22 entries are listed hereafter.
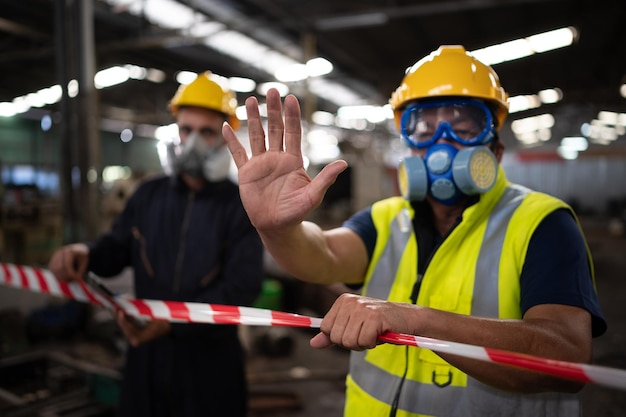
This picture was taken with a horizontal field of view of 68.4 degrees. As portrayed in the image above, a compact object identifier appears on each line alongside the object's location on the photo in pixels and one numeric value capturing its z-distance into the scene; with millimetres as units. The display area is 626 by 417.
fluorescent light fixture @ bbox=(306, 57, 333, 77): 11537
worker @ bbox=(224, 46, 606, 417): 1257
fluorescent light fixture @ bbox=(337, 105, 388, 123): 17234
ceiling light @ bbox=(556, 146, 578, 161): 19122
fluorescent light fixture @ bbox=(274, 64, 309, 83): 11497
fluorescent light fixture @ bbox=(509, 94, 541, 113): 15791
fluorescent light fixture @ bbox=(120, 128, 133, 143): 23384
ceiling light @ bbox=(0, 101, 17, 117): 8045
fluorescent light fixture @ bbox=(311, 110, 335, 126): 18392
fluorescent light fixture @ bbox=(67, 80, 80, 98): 5316
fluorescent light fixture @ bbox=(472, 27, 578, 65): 9570
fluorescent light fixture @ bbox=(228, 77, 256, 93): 11773
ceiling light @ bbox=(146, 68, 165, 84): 10891
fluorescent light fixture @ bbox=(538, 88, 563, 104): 13312
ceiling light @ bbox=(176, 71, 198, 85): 10920
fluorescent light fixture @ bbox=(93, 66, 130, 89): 11102
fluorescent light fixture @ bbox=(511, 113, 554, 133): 21633
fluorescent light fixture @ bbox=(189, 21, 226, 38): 7844
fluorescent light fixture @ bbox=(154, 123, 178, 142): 18847
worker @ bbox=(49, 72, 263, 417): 2410
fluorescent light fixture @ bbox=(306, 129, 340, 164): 22047
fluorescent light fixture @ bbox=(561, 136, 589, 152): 23453
